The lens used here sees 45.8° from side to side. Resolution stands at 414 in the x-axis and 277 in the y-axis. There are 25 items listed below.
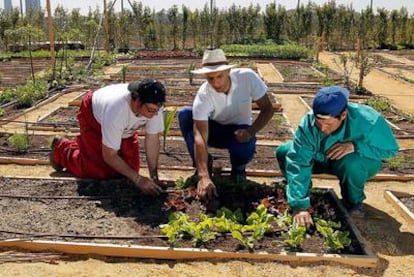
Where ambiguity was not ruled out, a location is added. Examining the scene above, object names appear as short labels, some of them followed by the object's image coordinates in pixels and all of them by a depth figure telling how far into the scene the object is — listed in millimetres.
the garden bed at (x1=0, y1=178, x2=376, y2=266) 3064
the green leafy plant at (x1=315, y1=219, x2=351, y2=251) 3014
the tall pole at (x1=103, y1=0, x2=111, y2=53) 14666
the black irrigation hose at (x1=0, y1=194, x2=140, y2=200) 3766
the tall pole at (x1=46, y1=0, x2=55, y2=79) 9688
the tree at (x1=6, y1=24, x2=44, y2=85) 8660
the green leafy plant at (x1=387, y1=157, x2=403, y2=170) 4891
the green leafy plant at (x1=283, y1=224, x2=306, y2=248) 3027
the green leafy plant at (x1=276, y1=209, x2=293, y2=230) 3295
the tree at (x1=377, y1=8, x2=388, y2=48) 21703
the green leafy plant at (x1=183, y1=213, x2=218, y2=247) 3092
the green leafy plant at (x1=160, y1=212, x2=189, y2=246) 3064
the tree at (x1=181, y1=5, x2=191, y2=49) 20547
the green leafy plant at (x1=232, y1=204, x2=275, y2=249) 3064
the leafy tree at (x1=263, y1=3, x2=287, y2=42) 21750
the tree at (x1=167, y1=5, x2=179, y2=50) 20406
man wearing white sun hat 3592
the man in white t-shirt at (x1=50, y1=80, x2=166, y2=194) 3383
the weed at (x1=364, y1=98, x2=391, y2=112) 7677
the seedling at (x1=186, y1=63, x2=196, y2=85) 10383
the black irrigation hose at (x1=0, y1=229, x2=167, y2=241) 3172
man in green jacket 3219
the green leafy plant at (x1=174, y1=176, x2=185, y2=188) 3896
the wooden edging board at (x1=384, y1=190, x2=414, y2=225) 3709
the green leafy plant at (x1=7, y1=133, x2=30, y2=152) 5172
